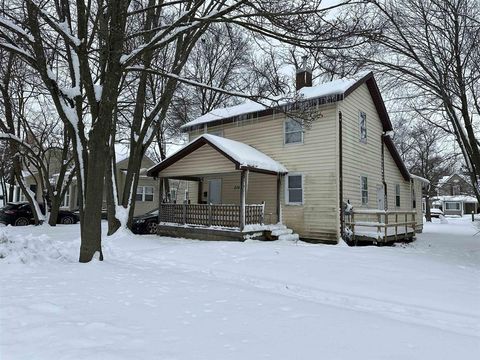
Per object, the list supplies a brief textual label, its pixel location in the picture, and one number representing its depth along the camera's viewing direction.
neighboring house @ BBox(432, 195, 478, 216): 57.86
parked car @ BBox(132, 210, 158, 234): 17.47
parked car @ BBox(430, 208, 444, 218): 46.50
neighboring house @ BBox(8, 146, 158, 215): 30.28
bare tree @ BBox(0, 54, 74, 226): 19.23
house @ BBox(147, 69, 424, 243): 13.54
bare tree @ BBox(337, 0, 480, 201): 11.93
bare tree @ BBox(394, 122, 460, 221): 38.98
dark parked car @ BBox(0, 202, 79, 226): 22.12
